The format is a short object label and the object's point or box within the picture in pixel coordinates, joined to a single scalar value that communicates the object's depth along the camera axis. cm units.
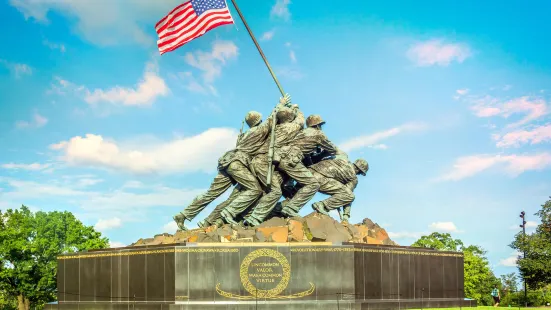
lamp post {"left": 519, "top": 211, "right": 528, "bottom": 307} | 3358
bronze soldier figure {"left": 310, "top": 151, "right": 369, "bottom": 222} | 2634
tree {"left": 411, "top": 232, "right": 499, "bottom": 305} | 5225
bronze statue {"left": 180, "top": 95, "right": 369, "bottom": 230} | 2533
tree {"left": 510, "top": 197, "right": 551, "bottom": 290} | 3641
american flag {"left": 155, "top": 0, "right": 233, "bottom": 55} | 2433
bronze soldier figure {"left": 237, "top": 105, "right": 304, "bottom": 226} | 2508
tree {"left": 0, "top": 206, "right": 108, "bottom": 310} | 3888
